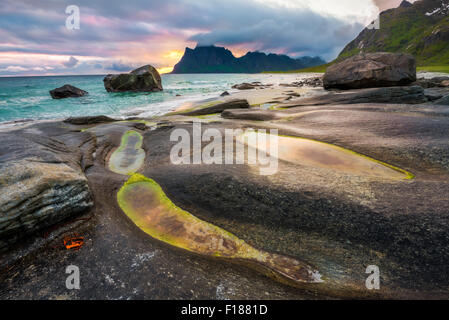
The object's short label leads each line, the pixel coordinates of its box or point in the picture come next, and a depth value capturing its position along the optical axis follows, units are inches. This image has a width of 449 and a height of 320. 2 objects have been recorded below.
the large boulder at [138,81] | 2065.7
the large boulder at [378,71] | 861.2
